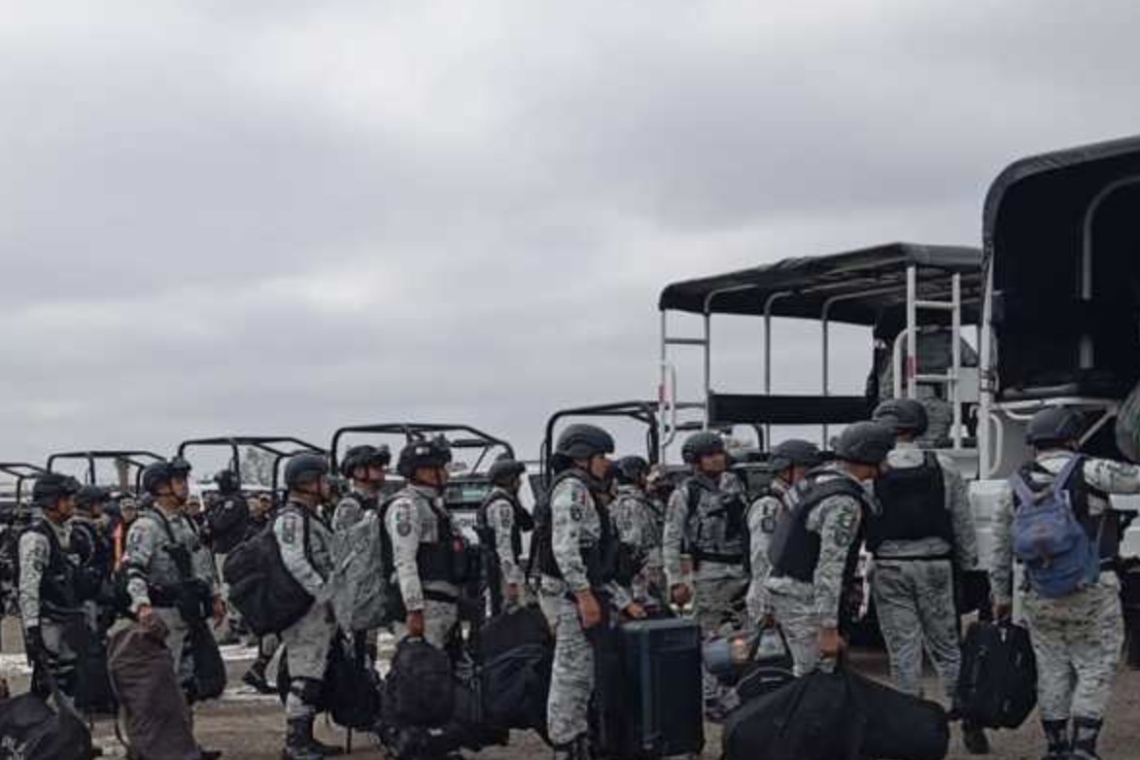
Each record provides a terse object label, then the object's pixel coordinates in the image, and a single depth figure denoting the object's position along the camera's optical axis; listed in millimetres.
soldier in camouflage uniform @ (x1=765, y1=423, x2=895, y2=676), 7387
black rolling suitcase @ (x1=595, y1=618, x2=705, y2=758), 7867
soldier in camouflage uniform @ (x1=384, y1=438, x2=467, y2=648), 8484
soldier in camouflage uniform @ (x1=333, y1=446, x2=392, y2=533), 9469
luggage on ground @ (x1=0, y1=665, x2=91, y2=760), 7949
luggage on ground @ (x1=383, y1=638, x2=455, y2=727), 8211
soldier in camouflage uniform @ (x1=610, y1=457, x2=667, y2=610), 10969
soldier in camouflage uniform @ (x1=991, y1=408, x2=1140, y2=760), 7688
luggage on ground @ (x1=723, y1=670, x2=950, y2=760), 7137
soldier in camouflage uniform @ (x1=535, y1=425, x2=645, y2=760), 7879
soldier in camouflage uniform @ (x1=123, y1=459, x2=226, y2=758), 9172
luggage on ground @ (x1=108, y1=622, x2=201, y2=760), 8633
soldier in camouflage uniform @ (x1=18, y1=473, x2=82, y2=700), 9016
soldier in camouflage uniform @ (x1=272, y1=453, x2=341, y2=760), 8836
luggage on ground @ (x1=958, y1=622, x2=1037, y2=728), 7969
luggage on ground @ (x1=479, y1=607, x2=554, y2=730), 8219
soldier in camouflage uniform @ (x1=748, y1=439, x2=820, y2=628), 9496
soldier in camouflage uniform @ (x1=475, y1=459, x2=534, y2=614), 10898
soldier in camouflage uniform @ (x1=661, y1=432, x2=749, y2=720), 10406
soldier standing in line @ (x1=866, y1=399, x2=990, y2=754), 8312
